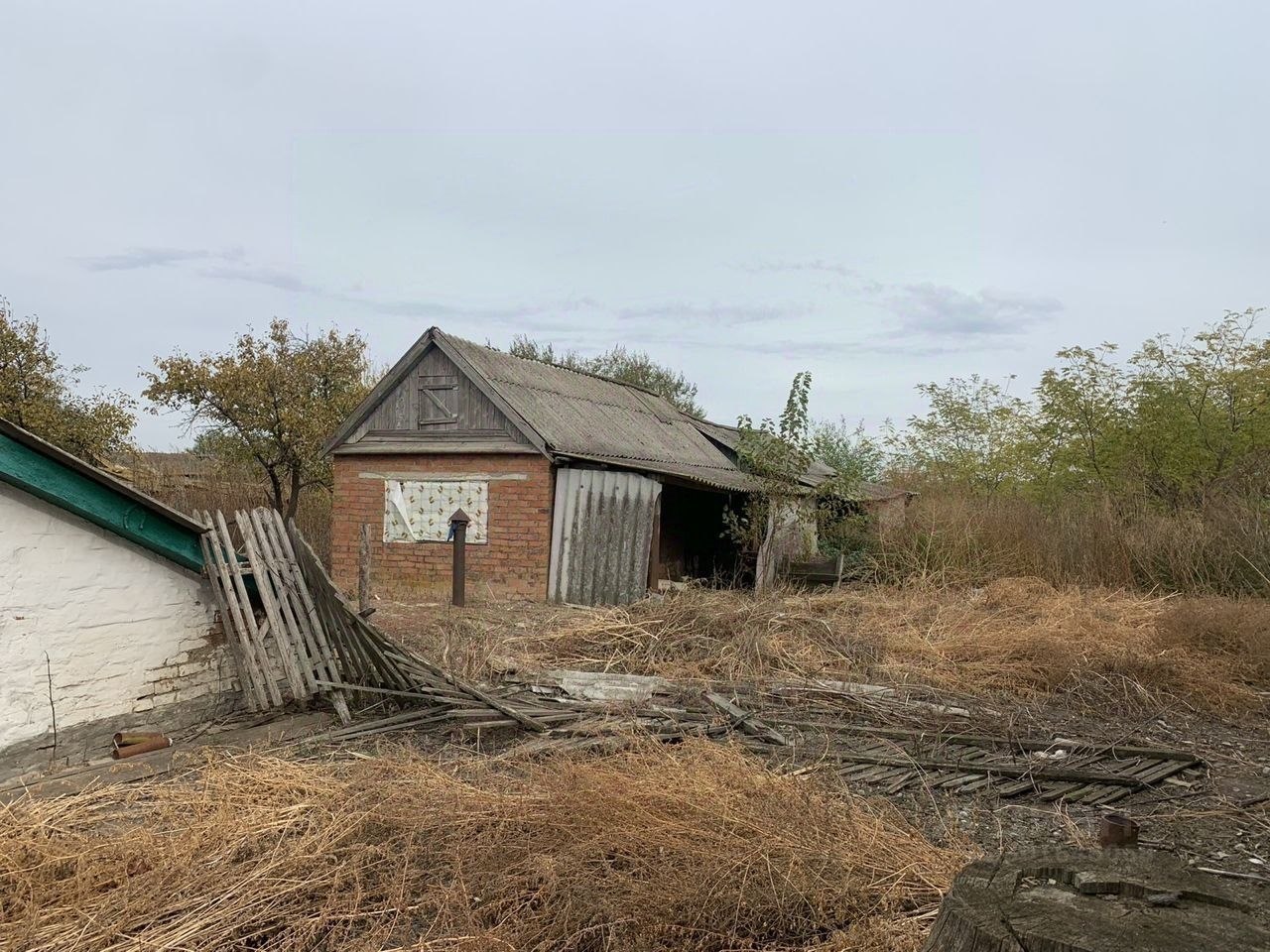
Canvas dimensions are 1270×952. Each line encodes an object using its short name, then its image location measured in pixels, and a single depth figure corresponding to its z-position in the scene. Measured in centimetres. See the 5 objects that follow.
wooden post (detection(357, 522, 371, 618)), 1101
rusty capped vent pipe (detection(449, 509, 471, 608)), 1300
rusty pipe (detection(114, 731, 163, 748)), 618
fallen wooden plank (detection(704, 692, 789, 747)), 662
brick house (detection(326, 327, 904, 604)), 1448
